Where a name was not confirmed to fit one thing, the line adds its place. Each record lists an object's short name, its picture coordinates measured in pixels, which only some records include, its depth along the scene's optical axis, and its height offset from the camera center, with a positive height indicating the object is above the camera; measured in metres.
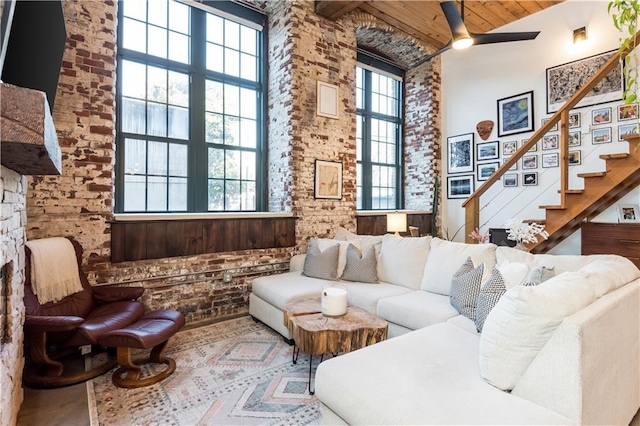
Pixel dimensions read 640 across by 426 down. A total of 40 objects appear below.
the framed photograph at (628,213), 4.05 +0.04
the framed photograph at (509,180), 5.22 +0.57
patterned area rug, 1.99 -1.19
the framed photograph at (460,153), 5.84 +1.12
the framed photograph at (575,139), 4.57 +1.07
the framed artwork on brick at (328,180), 4.69 +0.51
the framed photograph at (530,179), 4.98 +0.56
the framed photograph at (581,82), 4.29 +1.82
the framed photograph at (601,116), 4.33 +1.32
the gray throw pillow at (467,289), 2.38 -0.54
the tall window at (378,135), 5.90 +1.48
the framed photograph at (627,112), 4.05 +1.29
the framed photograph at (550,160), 4.77 +0.81
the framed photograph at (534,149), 4.95 +0.99
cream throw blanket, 2.46 -0.43
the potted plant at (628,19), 1.38 +0.85
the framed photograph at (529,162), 4.98 +0.82
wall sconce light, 4.55 +2.48
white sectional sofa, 1.31 -0.72
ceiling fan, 3.44 +2.04
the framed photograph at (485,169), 5.48 +0.78
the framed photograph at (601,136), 4.33 +1.05
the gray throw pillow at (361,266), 3.51 -0.54
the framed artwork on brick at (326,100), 4.68 +1.64
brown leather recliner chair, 2.19 -0.79
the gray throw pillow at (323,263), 3.67 -0.54
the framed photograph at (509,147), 5.24 +1.09
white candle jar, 2.41 -0.63
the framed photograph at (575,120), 4.57 +1.32
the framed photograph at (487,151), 5.48 +1.08
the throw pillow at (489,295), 1.99 -0.48
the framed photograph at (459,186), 5.88 +0.53
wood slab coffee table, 2.15 -0.76
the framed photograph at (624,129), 4.14 +1.09
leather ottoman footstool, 2.28 -0.88
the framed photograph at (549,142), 4.77 +1.07
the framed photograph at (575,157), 4.57 +0.81
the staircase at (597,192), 3.51 +0.27
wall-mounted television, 1.97 +1.06
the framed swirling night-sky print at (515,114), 5.07 +1.59
